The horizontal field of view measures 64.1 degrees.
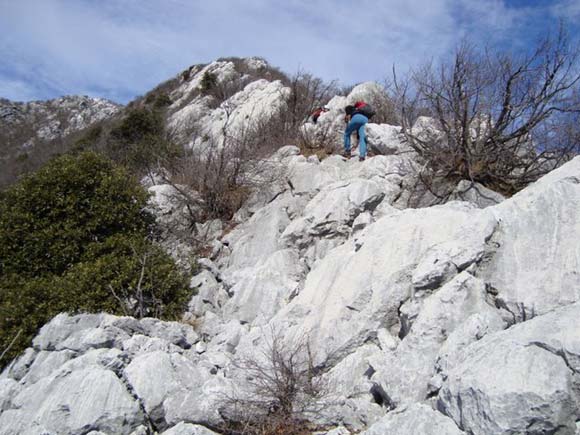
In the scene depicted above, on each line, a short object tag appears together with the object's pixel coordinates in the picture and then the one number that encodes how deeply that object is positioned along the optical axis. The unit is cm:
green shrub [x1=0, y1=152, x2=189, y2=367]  743
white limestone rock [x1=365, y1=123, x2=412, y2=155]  1025
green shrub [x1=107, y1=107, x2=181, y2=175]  1387
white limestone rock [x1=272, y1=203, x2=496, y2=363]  528
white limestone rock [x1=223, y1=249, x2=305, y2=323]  711
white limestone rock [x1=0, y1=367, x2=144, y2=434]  475
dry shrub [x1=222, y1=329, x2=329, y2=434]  432
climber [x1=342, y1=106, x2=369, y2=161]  1038
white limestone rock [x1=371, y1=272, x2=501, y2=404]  410
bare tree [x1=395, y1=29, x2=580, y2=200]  788
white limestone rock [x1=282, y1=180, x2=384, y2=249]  809
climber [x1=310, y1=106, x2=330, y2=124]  1359
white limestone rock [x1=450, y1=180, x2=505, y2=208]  753
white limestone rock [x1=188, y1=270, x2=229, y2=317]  789
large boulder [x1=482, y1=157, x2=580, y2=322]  448
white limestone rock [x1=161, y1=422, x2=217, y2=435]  413
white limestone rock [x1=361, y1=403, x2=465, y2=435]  325
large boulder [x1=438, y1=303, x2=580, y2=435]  305
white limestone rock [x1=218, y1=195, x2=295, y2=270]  873
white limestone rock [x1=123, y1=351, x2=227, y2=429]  448
